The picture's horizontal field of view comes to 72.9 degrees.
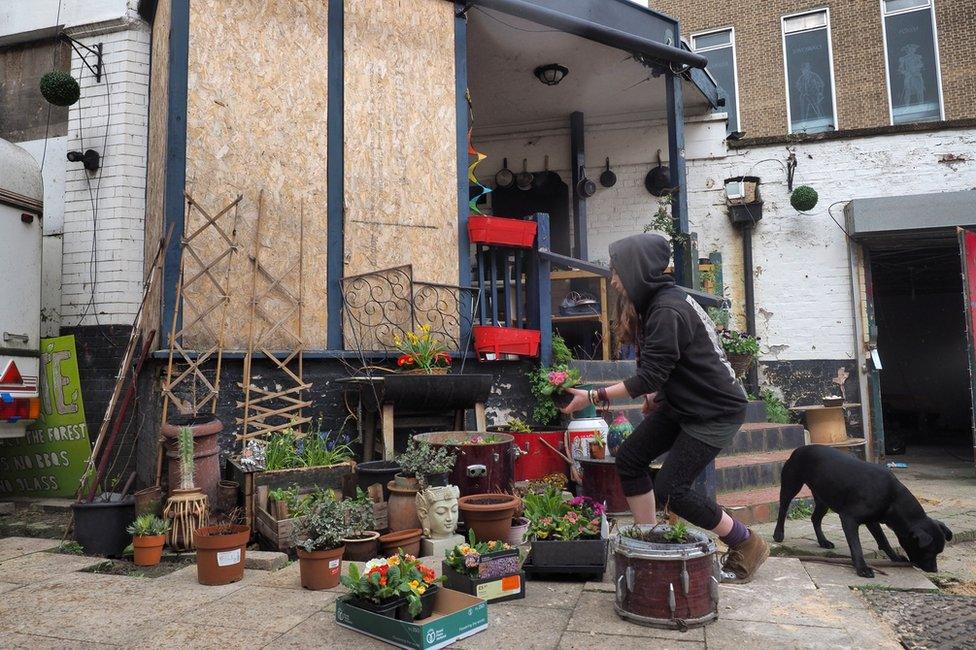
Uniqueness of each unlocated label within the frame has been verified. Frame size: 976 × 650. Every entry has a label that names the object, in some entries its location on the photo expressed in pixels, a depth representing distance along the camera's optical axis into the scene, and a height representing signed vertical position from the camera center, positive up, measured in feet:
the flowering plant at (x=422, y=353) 17.94 +0.51
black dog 12.75 -2.87
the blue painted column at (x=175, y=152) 17.33 +6.09
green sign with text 20.35 -1.70
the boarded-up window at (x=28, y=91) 24.43 +11.16
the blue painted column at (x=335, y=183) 19.19 +5.68
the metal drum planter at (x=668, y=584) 9.31 -3.13
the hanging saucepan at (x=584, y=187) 32.30 +8.88
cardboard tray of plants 8.35 -3.33
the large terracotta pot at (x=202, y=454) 14.75 -1.72
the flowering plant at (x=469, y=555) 10.20 -2.88
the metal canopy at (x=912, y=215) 28.27 +6.26
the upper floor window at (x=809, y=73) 45.83 +20.16
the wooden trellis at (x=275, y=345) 17.51 +0.83
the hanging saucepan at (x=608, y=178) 33.46 +9.55
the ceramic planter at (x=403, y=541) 12.82 -3.28
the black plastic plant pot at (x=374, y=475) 14.62 -2.27
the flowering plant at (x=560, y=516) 11.59 -2.75
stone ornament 12.78 -2.69
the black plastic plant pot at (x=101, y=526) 14.26 -3.15
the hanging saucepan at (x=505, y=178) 34.09 +9.91
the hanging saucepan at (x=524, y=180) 33.63 +9.66
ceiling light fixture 27.96 +12.60
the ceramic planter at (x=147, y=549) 13.28 -3.41
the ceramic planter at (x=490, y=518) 12.56 -2.83
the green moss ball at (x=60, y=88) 21.67 +9.69
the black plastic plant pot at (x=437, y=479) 13.29 -2.16
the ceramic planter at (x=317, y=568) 11.09 -3.26
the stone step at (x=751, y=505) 16.30 -3.56
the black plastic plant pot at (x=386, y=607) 8.86 -3.15
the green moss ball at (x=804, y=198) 30.17 +7.47
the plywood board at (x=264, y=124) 18.25 +7.22
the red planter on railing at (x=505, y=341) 19.62 +0.84
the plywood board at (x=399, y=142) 20.02 +7.22
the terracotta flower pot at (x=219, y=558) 11.59 -3.17
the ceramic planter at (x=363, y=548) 12.67 -3.36
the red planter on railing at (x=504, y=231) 20.40 +4.29
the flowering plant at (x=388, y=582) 8.95 -2.87
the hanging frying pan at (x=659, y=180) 32.71 +9.20
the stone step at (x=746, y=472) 17.87 -3.02
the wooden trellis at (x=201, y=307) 16.85 +1.87
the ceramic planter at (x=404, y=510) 13.34 -2.77
